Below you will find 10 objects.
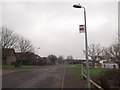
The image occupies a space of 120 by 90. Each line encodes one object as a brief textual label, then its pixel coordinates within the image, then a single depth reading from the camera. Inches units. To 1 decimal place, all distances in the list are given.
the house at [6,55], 989.3
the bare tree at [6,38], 976.7
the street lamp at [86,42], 228.5
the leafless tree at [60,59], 3427.6
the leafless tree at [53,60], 2450.9
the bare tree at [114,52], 585.1
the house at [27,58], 1565.8
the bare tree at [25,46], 1568.6
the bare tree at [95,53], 1127.0
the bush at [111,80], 223.0
